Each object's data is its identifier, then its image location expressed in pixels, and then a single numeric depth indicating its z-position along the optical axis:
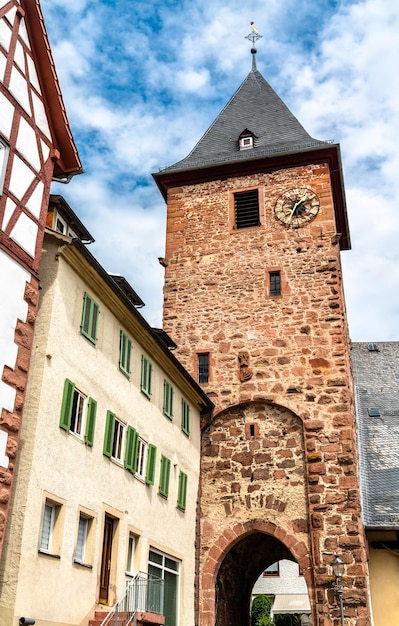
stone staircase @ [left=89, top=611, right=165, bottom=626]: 9.91
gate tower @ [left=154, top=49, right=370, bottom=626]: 15.41
